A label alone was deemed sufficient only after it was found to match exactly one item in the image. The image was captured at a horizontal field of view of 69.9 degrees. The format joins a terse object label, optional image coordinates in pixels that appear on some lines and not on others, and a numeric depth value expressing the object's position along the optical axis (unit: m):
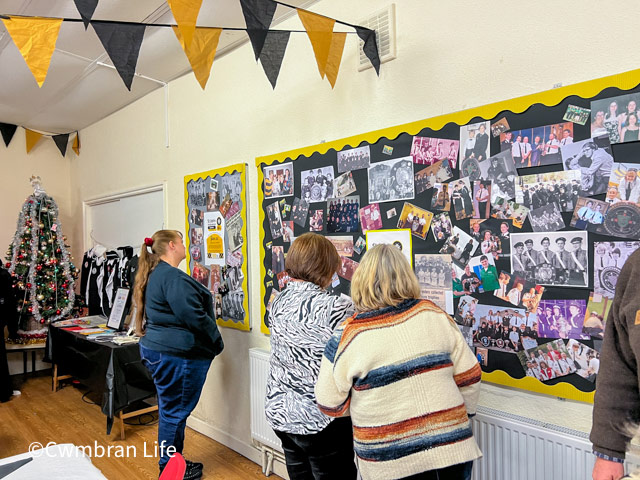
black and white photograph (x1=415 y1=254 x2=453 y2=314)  1.97
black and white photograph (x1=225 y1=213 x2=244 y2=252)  3.09
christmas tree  4.76
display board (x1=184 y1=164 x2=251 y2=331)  3.08
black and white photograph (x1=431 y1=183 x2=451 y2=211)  1.95
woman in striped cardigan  1.34
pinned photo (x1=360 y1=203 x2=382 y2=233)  2.22
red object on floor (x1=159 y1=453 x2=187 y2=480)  1.14
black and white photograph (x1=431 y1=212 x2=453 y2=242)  1.96
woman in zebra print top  1.62
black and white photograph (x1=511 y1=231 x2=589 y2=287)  1.61
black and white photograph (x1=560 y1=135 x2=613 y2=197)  1.55
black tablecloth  3.37
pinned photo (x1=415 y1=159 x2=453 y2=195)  1.96
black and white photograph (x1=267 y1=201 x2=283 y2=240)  2.78
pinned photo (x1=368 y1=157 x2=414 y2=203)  2.10
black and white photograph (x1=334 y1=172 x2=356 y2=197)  2.35
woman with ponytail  2.54
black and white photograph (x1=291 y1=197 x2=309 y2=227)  2.61
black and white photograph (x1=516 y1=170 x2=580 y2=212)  1.62
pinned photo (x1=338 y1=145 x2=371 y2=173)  2.28
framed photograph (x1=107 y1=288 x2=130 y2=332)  4.12
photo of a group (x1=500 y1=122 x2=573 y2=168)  1.64
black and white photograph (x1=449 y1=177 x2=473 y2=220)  1.88
